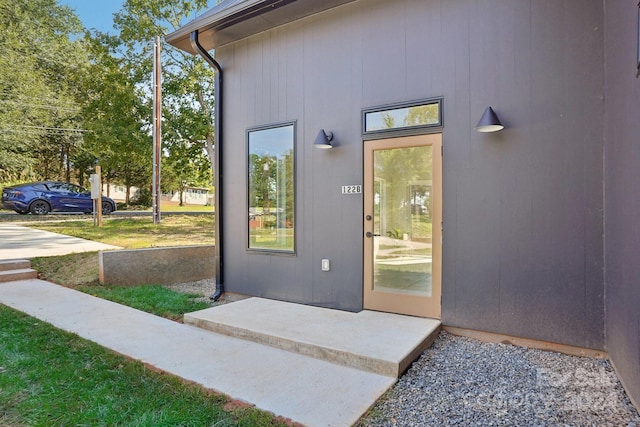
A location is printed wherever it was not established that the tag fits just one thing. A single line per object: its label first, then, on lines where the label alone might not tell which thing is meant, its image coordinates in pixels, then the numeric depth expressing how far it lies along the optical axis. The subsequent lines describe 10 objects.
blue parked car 12.91
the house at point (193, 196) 36.88
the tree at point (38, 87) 16.25
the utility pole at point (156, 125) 9.95
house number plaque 4.08
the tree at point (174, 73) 11.97
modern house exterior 2.93
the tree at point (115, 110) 11.30
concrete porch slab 2.82
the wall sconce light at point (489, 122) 3.20
